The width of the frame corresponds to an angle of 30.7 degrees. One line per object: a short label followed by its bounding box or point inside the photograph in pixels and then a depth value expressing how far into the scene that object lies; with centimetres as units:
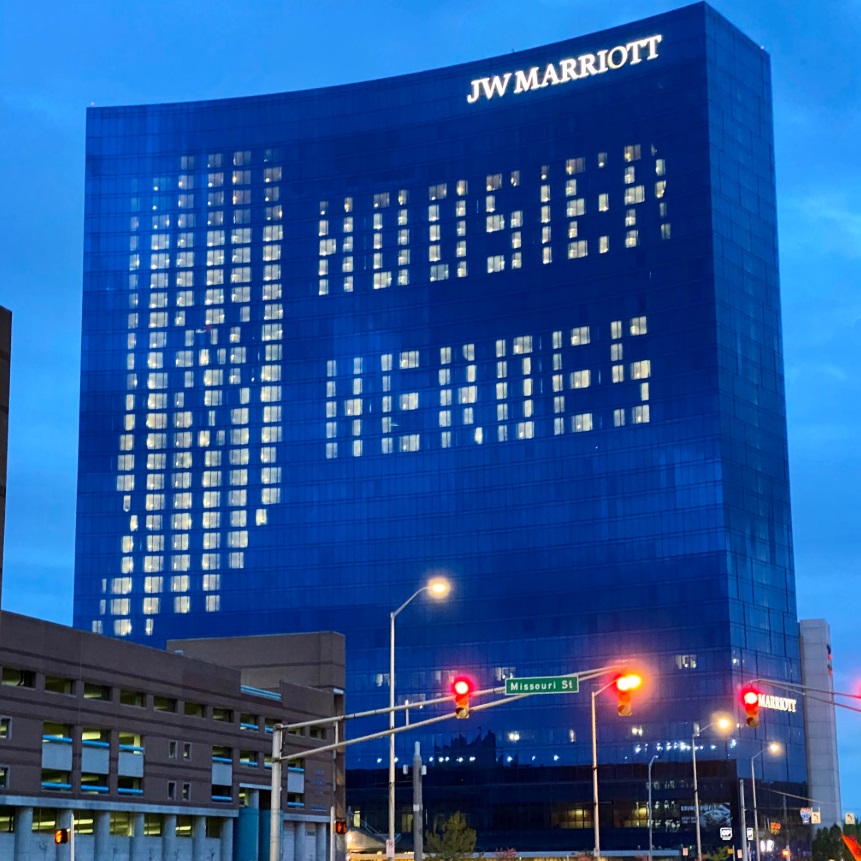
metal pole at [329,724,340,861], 12584
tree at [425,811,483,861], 13981
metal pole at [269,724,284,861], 4788
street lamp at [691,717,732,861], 17762
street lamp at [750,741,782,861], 16771
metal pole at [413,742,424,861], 7050
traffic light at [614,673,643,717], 4350
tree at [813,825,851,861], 14662
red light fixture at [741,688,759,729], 4834
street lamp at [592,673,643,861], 4362
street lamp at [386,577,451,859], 6063
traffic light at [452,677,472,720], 4269
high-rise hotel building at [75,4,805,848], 18925
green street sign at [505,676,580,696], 4650
